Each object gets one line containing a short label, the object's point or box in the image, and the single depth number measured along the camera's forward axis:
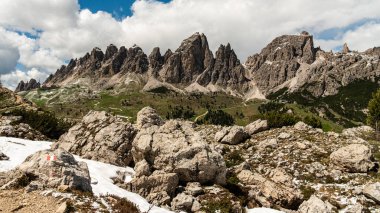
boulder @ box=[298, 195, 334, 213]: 29.70
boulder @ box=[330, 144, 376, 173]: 40.16
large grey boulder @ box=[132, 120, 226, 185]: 33.28
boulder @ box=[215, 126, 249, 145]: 57.00
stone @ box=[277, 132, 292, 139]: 54.07
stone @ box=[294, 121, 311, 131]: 58.53
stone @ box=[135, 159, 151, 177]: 32.56
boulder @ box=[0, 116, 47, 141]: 41.84
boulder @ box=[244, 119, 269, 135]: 63.03
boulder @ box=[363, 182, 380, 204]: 32.44
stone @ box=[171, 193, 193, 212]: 28.79
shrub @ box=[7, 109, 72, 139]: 52.12
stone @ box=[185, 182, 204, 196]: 31.44
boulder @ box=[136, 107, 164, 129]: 48.17
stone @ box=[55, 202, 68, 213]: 20.92
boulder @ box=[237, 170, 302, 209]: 32.25
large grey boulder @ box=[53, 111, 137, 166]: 38.34
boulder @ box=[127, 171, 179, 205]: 30.31
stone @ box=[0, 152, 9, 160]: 29.62
